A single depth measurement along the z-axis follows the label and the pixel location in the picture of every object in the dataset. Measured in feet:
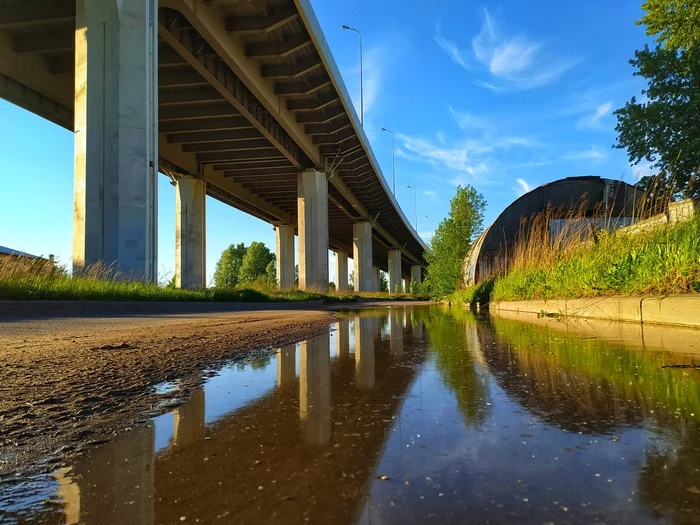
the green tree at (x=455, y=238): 89.15
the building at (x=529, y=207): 62.08
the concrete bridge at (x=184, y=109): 40.11
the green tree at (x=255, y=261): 273.87
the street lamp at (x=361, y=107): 118.75
